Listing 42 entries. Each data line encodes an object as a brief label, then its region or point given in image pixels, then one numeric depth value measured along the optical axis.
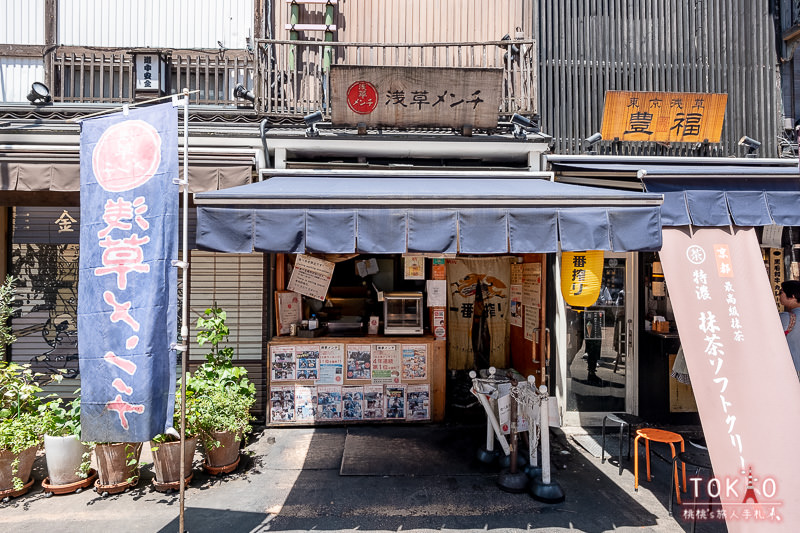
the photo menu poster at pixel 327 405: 6.86
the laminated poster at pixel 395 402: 6.91
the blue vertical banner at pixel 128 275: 3.69
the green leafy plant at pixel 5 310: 5.35
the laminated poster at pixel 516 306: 7.70
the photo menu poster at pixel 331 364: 6.88
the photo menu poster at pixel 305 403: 6.82
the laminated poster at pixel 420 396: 6.93
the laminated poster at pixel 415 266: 7.04
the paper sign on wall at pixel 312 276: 6.82
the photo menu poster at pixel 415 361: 6.93
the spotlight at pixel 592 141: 7.25
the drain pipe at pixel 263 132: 6.45
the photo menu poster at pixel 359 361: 6.90
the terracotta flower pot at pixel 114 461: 4.75
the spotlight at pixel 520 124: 6.54
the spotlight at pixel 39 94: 6.71
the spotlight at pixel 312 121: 6.36
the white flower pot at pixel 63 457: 4.75
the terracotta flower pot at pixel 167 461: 4.78
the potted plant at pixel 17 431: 4.66
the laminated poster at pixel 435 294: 7.14
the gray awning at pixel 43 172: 5.41
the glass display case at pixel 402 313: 7.13
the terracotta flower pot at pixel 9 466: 4.66
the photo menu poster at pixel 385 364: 6.91
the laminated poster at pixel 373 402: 6.88
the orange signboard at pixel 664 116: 7.25
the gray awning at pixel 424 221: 4.20
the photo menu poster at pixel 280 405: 6.81
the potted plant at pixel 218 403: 5.05
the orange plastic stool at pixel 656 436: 4.89
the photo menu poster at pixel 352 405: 6.87
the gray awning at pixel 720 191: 5.05
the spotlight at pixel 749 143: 7.25
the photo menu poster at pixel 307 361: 6.85
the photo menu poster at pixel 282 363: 6.81
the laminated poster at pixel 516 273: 7.66
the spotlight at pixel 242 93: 6.92
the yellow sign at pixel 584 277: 4.88
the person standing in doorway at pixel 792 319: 4.87
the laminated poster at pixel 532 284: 6.95
